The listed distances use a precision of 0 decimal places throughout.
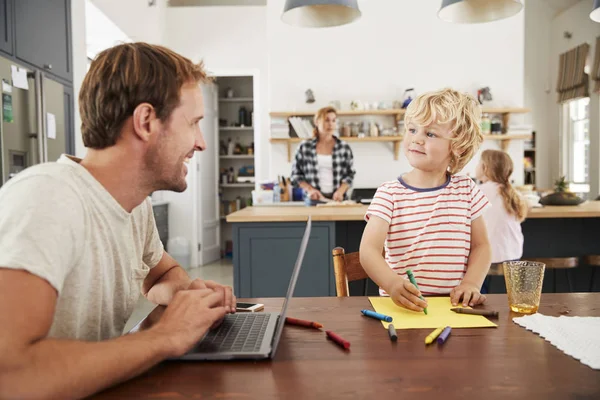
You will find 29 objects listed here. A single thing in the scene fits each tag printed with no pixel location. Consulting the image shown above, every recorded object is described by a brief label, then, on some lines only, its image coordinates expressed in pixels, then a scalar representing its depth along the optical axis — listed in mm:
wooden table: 654
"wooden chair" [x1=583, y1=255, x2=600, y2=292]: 2492
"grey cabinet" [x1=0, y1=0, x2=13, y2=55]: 2711
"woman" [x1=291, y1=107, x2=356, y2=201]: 4344
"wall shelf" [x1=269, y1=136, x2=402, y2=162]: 5312
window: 7773
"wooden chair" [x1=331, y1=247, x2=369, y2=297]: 1388
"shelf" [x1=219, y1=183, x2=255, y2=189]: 7305
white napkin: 781
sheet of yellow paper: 953
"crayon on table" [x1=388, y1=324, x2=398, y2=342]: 862
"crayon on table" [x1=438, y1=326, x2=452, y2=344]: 847
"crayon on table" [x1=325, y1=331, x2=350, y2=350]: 828
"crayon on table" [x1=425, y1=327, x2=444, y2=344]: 841
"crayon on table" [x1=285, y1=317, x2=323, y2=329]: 948
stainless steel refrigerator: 2740
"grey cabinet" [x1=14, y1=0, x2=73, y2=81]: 2949
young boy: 1416
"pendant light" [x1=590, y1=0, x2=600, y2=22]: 2402
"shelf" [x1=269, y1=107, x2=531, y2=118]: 5285
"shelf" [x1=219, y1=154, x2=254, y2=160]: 7293
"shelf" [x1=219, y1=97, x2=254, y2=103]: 7329
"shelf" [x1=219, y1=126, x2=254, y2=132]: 7258
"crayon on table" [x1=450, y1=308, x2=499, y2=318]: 1012
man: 598
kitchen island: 2795
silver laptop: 776
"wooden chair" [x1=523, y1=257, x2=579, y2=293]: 2367
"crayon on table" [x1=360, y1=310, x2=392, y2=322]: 977
